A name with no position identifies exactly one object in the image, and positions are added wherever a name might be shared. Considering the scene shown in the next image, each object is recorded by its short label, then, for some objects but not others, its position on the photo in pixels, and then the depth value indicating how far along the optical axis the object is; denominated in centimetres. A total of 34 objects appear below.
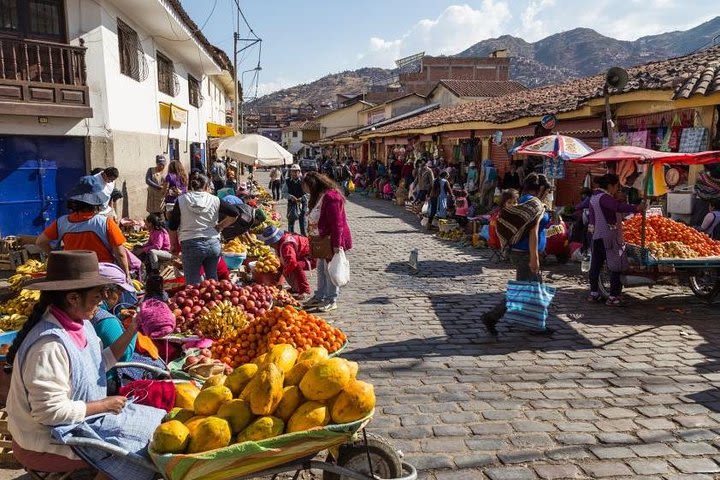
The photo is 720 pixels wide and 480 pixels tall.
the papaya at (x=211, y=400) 295
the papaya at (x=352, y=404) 287
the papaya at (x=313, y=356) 324
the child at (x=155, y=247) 827
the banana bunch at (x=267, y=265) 836
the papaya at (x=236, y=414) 284
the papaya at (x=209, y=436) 267
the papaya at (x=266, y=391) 286
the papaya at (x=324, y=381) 294
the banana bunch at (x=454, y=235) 1377
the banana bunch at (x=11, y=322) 572
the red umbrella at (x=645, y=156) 679
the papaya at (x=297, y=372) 312
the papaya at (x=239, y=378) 312
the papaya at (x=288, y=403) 292
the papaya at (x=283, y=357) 328
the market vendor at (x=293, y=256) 830
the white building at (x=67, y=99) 1038
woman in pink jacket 731
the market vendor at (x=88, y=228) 519
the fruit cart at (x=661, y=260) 701
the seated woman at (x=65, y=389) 265
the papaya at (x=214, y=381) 347
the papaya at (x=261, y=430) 276
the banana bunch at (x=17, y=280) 738
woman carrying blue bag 621
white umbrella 1386
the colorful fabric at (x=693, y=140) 896
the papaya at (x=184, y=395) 343
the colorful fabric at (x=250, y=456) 258
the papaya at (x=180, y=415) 301
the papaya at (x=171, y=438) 268
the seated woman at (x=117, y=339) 320
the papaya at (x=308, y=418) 279
